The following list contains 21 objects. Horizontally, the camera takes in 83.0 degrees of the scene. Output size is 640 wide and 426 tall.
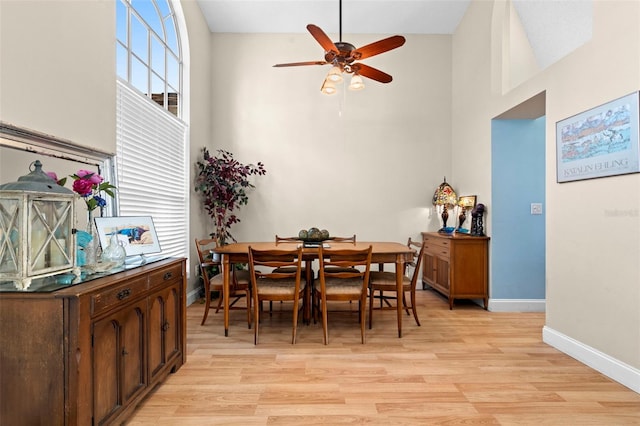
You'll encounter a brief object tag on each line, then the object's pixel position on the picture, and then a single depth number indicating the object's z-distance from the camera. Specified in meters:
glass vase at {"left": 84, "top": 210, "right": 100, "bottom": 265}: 1.84
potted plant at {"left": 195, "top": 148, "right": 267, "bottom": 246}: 4.59
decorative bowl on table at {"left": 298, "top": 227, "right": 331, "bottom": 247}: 3.53
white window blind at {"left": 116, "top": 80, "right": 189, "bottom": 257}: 2.98
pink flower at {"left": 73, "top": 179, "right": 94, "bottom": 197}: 1.89
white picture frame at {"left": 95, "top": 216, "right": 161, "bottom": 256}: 2.06
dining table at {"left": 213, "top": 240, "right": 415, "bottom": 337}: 3.17
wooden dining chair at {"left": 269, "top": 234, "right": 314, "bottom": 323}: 3.56
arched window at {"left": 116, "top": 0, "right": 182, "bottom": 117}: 3.03
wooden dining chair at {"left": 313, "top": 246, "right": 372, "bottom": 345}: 2.97
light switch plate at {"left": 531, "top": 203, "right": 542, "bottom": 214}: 4.08
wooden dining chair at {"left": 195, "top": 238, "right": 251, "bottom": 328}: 3.38
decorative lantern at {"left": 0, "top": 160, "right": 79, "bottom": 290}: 1.46
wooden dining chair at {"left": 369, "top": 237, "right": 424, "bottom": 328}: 3.36
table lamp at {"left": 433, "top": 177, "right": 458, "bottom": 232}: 4.93
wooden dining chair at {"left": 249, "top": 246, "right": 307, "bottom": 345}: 2.94
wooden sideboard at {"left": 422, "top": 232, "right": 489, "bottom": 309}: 4.14
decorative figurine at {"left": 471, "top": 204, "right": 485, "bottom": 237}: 4.20
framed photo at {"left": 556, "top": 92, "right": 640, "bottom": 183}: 2.27
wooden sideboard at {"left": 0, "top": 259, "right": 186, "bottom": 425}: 1.41
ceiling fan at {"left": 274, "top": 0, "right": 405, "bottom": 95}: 2.91
